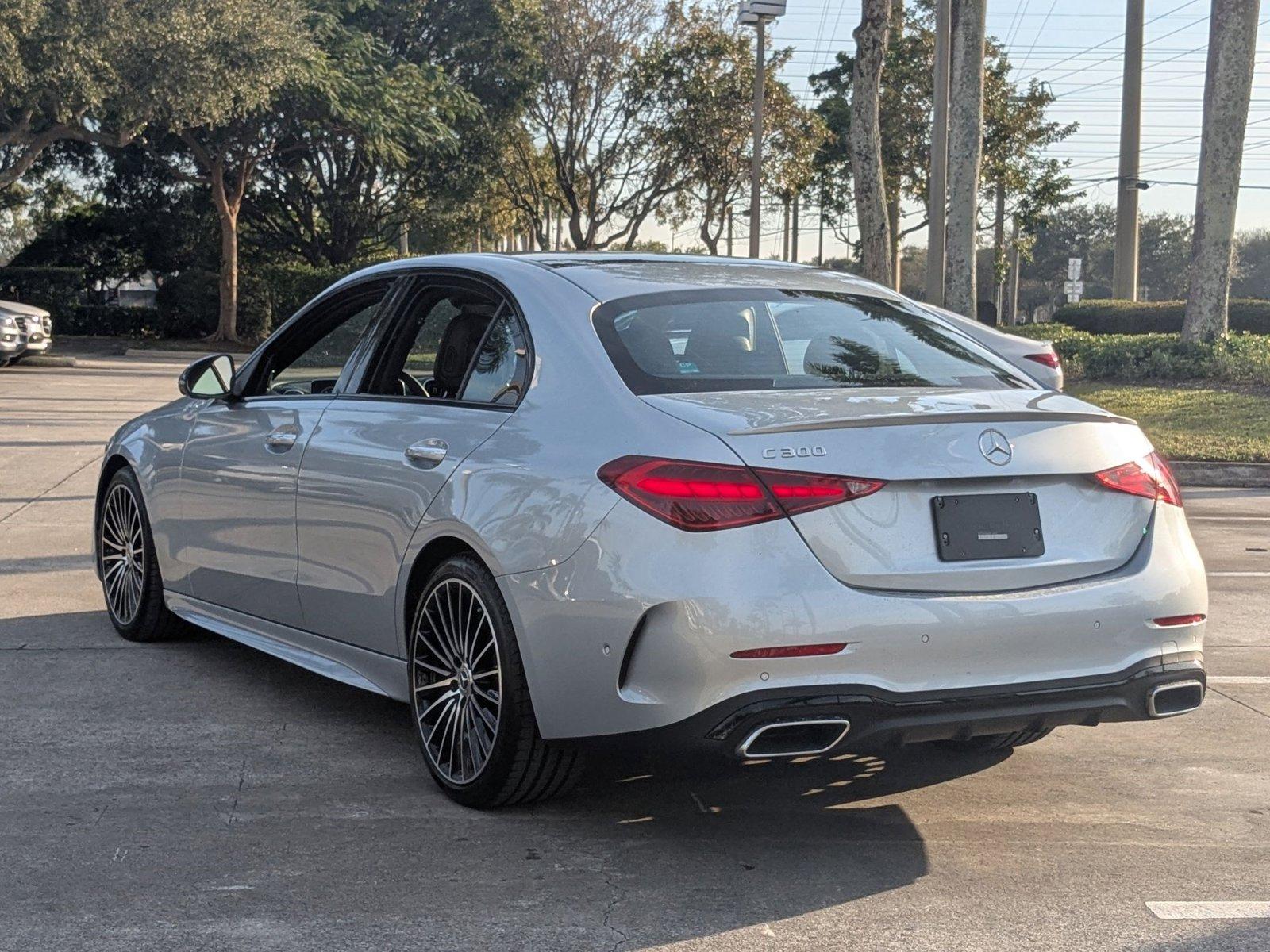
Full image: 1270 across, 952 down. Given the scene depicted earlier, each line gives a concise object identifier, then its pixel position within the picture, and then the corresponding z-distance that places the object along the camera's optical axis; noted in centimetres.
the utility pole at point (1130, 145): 4416
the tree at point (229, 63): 2955
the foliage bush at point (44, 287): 3919
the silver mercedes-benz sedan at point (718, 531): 404
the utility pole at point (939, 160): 2623
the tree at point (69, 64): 2686
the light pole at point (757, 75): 3084
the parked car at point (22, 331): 2719
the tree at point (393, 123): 3784
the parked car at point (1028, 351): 1062
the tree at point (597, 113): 4712
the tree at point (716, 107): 4822
